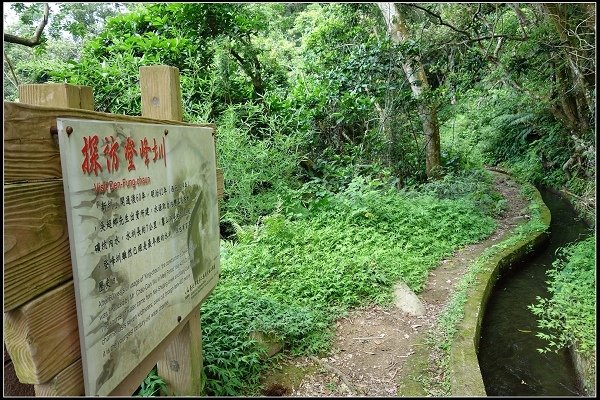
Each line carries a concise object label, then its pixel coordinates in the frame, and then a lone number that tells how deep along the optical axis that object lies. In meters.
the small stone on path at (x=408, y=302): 4.59
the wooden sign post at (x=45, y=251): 1.13
